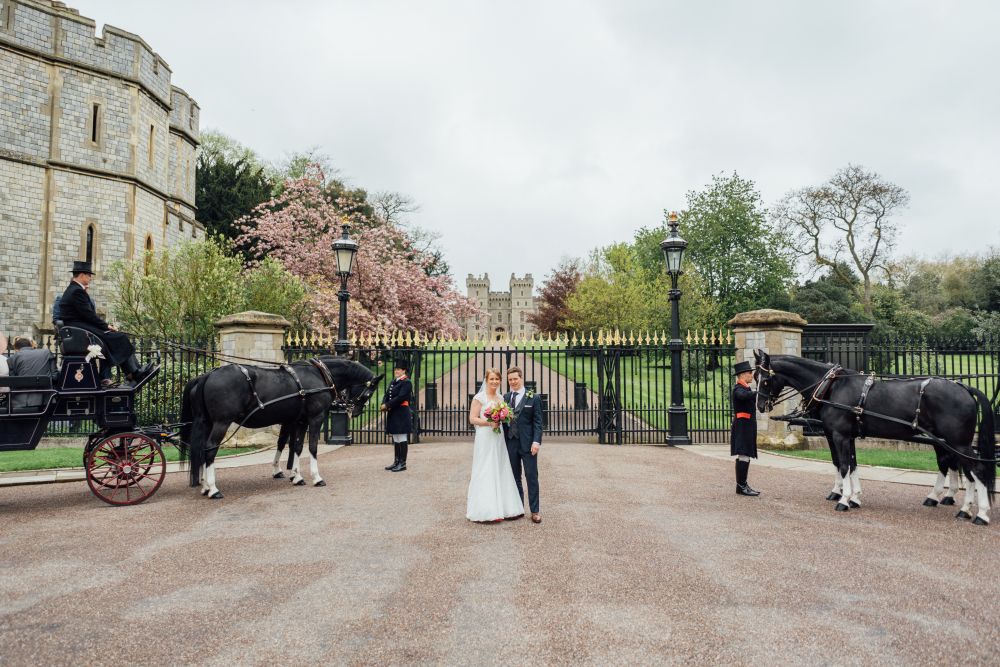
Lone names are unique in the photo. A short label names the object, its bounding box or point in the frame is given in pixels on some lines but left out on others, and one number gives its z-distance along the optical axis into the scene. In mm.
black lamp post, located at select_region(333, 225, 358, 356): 12852
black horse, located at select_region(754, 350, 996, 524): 6918
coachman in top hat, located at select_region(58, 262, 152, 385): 7121
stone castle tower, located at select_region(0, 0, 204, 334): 22641
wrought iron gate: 13552
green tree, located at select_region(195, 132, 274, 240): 37719
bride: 6789
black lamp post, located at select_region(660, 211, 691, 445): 13234
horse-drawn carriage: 7094
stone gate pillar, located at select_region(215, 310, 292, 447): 13242
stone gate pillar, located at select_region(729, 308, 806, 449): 12883
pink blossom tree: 25547
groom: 6934
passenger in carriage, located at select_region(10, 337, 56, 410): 7340
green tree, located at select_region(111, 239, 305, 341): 18547
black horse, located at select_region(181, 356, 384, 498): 8203
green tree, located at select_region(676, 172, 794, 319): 44000
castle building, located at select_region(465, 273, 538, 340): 148250
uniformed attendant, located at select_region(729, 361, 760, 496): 8258
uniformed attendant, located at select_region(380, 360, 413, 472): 10289
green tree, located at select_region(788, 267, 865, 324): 42875
